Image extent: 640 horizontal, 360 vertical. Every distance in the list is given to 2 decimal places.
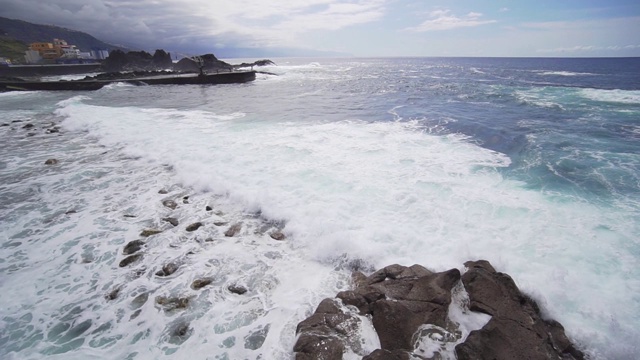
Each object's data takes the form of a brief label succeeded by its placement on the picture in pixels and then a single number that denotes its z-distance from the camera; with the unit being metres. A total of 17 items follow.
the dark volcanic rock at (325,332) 3.67
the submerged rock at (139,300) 4.74
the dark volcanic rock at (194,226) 6.76
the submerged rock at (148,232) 6.56
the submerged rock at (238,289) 5.00
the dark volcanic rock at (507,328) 3.55
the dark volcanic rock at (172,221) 7.00
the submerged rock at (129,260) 5.68
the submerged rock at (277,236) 6.49
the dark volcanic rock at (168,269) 5.41
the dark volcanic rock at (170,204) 7.80
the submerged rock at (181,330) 4.26
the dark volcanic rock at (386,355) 3.45
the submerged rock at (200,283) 5.10
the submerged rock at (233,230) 6.59
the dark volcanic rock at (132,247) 6.03
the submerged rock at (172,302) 4.71
